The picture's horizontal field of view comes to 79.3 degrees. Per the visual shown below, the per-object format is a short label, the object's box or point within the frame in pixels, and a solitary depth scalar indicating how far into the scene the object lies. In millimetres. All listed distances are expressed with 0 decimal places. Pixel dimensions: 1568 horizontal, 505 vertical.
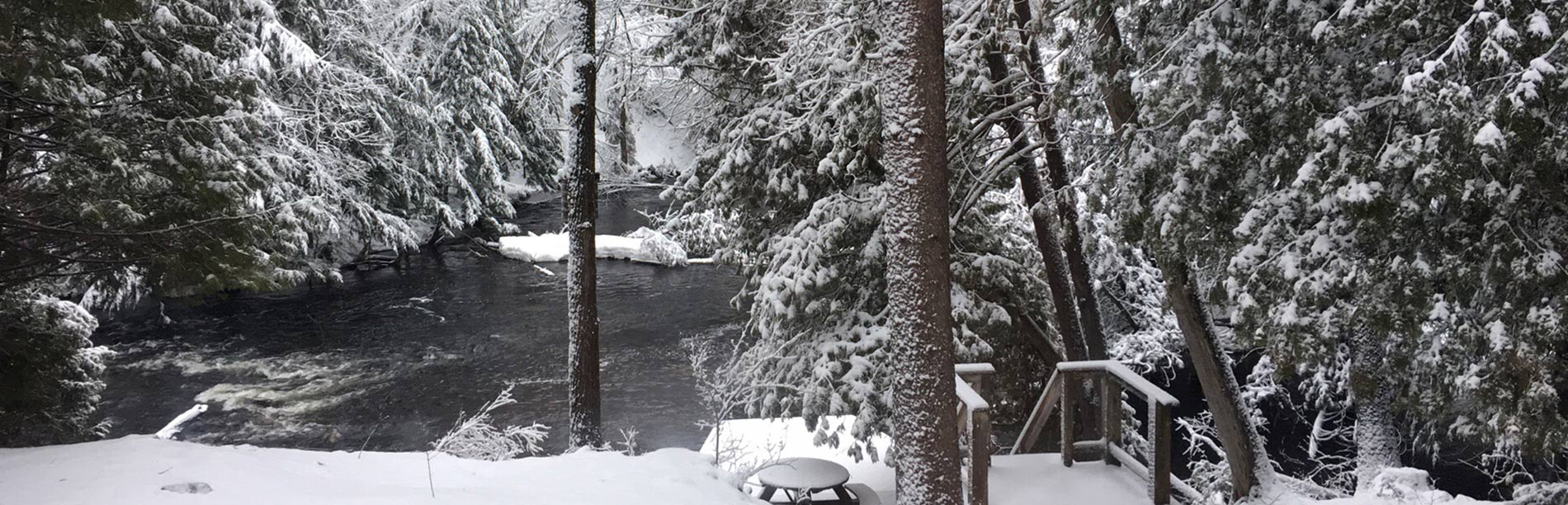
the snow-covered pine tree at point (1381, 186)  4539
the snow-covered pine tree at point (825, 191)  8320
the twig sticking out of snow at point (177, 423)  11266
